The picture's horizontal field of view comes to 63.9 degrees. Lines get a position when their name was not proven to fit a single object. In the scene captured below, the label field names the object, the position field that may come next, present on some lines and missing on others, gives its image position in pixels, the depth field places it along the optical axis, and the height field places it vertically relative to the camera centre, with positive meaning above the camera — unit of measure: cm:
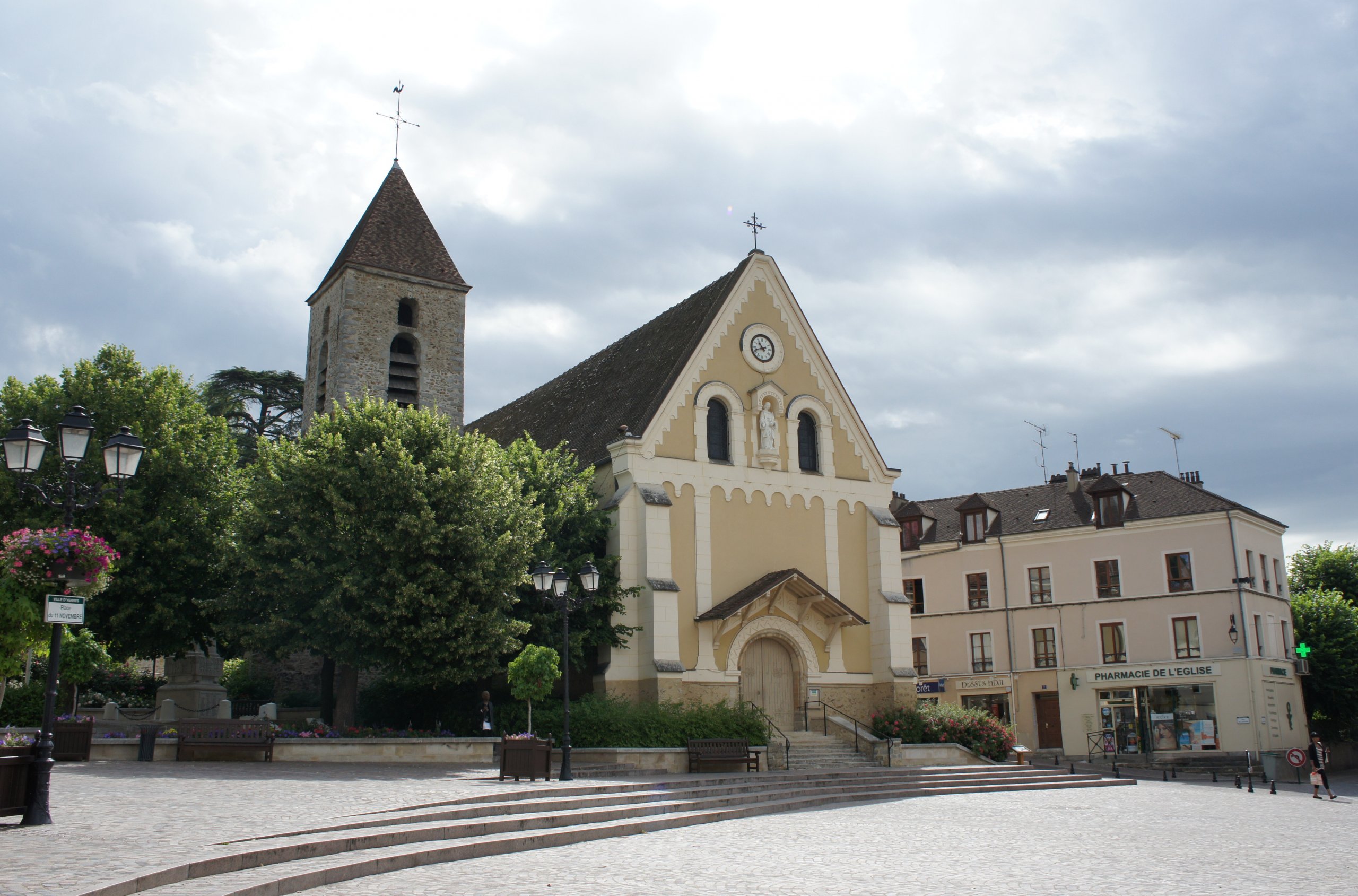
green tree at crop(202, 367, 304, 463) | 4338 +1161
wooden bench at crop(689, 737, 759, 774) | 2234 -148
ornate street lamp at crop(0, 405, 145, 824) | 1149 +249
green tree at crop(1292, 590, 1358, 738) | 4150 +38
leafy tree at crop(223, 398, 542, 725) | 2198 +261
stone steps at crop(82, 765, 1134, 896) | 966 -171
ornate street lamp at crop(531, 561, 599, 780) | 1997 +174
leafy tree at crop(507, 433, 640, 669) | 2477 +324
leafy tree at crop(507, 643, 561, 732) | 2075 +17
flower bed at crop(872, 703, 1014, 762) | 2664 -129
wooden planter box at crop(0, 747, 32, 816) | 1135 -89
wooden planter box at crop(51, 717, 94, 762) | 1942 -87
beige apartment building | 3809 +208
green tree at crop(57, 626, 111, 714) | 1741 +51
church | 2677 +437
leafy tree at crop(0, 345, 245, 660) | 2520 +432
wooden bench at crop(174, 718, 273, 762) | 2094 -92
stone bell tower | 3828 +1299
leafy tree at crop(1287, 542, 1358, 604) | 4762 +421
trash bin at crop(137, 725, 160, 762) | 2034 -103
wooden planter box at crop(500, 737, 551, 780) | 1800 -120
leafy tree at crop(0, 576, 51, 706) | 1191 +71
